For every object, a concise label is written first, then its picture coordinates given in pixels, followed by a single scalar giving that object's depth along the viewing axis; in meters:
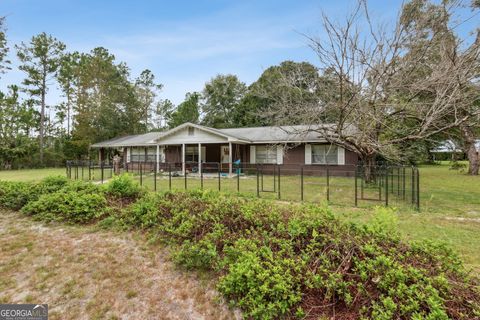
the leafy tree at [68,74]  29.61
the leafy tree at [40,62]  27.56
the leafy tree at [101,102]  26.72
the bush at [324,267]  1.91
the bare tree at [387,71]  6.80
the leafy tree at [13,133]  24.08
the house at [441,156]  31.03
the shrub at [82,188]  5.64
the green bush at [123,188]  5.66
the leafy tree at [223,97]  35.16
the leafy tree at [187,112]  34.88
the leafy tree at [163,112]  35.81
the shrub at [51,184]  5.91
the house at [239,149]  14.71
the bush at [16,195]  5.64
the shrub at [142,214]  4.23
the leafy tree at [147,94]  32.18
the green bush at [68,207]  4.77
